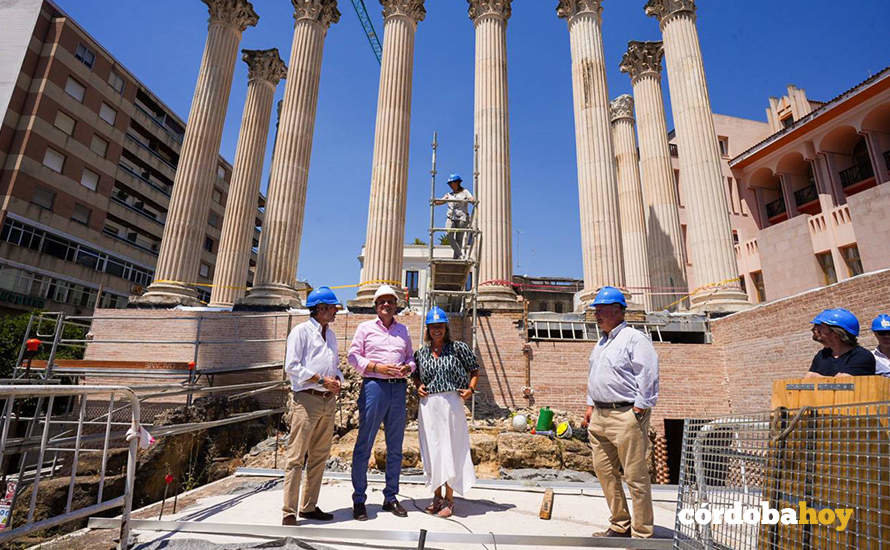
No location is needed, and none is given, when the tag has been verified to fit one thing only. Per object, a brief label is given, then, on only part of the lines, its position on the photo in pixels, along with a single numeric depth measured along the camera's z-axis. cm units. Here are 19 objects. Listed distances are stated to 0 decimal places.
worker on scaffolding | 1092
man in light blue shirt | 336
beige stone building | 1409
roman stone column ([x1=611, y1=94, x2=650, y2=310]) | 1641
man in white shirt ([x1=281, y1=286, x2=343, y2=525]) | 382
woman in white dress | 410
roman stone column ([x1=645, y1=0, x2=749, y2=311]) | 1395
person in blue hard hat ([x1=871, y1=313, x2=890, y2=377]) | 414
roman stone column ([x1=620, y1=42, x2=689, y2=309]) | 1723
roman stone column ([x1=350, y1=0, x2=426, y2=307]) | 1362
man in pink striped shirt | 409
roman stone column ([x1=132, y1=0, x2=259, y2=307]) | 1470
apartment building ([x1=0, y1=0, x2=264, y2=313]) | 2570
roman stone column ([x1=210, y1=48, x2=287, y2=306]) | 1728
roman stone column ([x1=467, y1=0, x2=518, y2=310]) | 1321
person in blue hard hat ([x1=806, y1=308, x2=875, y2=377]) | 345
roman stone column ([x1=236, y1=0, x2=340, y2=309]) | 1415
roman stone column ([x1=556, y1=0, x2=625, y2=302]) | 1419
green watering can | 958
